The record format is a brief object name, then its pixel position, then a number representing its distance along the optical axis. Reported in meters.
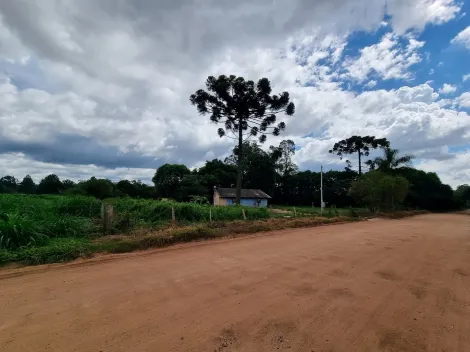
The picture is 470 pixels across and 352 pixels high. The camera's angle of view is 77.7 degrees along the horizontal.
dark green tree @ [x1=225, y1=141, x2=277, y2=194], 53.75
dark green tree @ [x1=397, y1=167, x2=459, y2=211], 39.66
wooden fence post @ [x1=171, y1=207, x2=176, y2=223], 10.84
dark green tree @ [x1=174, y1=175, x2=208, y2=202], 42.41
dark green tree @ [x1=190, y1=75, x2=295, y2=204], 24.30
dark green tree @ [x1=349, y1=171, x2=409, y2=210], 25.81
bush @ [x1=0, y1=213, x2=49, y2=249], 6.65
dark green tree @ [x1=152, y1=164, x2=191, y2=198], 46.09
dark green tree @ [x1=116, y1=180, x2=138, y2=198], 45.53
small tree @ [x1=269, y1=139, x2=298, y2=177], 56.52
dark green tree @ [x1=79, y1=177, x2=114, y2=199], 30.19
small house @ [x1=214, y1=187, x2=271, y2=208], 42.78
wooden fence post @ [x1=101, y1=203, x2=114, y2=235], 8.93
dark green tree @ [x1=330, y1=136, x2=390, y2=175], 40.75
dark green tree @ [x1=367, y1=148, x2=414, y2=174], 29.22
